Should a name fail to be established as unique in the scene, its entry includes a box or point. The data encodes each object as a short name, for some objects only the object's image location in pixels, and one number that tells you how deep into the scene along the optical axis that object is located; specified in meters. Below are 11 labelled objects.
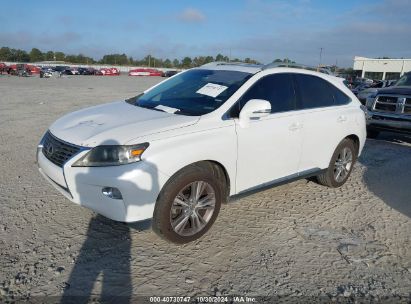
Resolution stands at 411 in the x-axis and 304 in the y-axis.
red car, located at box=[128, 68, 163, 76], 71.50
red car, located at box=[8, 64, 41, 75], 50.12
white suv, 3.22
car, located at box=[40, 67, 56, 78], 47.28
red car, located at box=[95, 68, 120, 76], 67.69
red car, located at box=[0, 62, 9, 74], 52.06
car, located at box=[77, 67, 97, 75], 66.38
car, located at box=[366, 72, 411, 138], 8.52
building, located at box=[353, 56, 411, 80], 68.50
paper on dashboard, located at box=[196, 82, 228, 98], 4.13
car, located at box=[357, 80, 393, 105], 17.74
